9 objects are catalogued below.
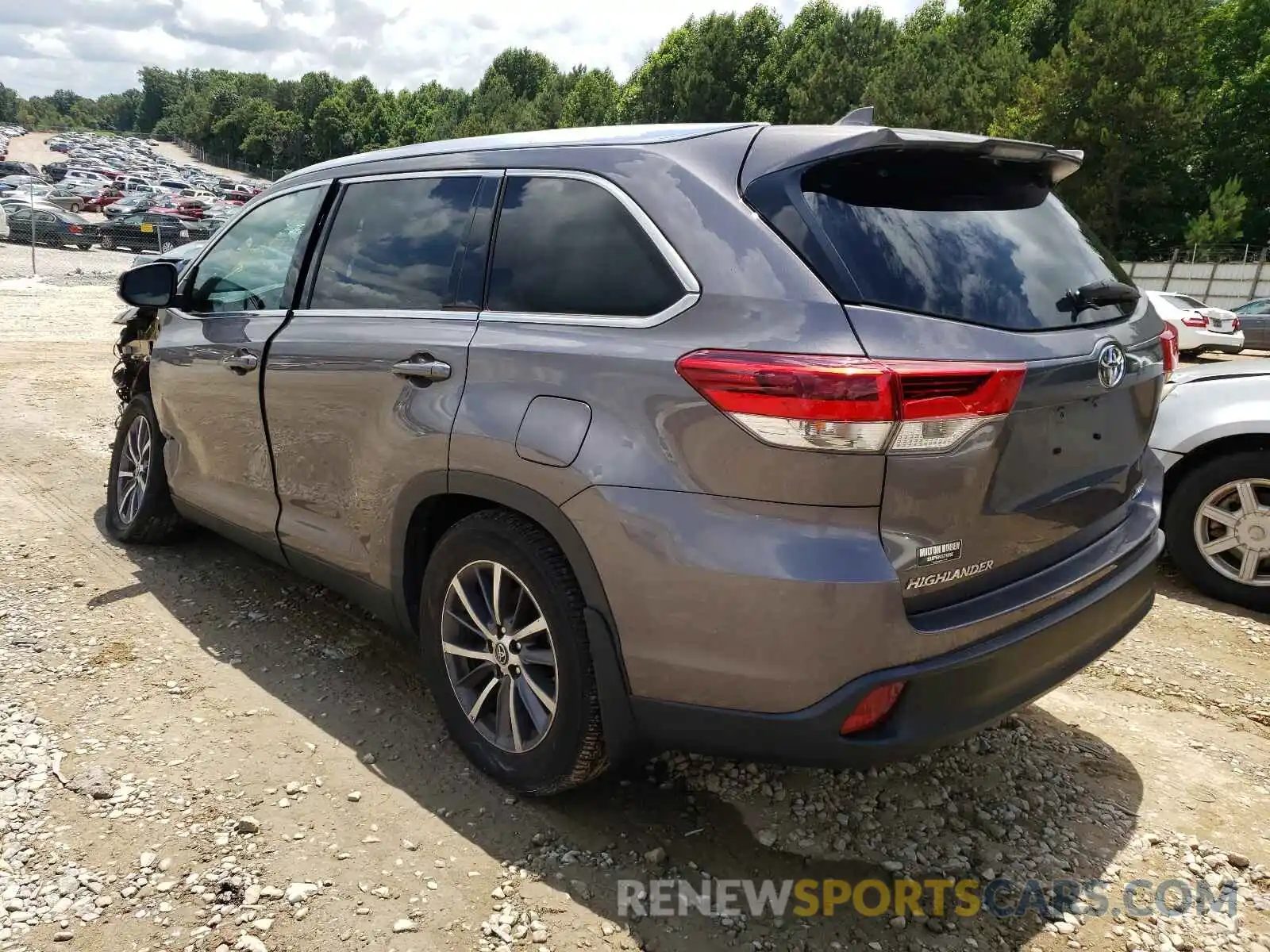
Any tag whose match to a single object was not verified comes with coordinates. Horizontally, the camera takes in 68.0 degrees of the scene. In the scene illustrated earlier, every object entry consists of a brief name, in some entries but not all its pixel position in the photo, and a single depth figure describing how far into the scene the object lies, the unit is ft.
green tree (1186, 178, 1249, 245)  120.26
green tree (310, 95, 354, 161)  349.20
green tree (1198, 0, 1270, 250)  140.67
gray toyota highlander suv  6.89
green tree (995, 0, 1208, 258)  124.26
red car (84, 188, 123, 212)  141.90
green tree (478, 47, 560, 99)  354.74
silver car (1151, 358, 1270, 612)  14.49
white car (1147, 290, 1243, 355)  57.93
